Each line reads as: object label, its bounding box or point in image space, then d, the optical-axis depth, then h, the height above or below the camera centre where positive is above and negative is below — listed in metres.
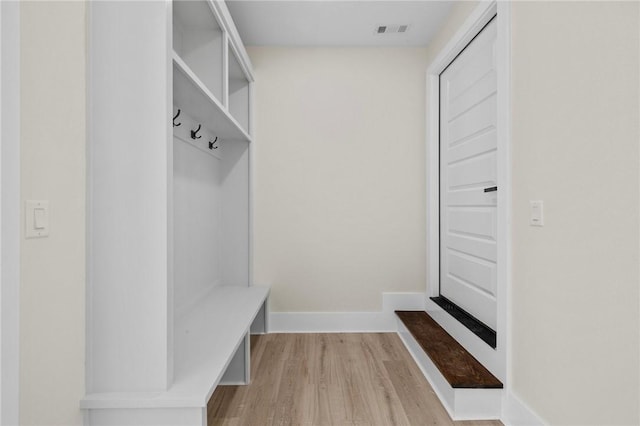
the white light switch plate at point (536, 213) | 1.54 +0.00
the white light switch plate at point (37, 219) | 1.07 -0.02
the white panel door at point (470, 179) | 2.16 +0.23
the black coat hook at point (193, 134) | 2.27 +0.49
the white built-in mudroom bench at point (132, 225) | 1.34 -0.05
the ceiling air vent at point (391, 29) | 2.80 +1.41
